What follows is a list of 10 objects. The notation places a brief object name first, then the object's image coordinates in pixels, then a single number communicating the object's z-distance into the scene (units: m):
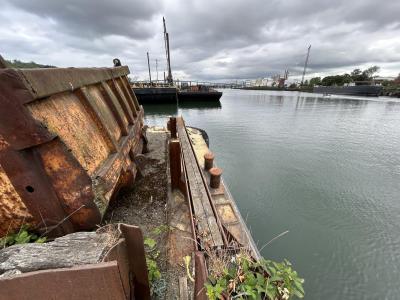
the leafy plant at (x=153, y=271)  1.87
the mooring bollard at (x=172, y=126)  6.23
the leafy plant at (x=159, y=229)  2.35
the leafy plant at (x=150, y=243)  2.14
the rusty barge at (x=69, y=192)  1.03
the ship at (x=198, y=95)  32.90
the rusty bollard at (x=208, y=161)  5.96
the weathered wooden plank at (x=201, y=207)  2.33
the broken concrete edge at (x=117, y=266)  0.98
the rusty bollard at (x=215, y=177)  5.11
